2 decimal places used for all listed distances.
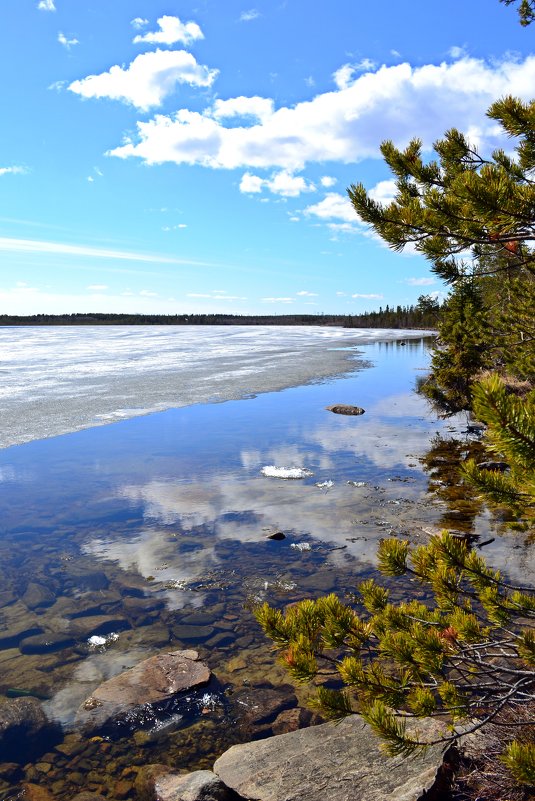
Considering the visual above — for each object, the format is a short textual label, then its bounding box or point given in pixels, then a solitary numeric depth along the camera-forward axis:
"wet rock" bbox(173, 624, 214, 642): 7.09
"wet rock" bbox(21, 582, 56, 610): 7.95
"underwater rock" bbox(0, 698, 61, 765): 5.22
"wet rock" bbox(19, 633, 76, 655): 6.81
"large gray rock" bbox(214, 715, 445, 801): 4.17
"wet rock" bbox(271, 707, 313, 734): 5.49
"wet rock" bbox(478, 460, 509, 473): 13.97
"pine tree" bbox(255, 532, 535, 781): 3.51
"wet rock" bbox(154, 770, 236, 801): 4.43
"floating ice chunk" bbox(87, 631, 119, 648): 6.95
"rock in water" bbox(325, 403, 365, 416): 23.78
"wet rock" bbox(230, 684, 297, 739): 5.48
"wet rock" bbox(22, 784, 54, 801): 4.70
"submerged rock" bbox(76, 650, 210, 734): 5.64
